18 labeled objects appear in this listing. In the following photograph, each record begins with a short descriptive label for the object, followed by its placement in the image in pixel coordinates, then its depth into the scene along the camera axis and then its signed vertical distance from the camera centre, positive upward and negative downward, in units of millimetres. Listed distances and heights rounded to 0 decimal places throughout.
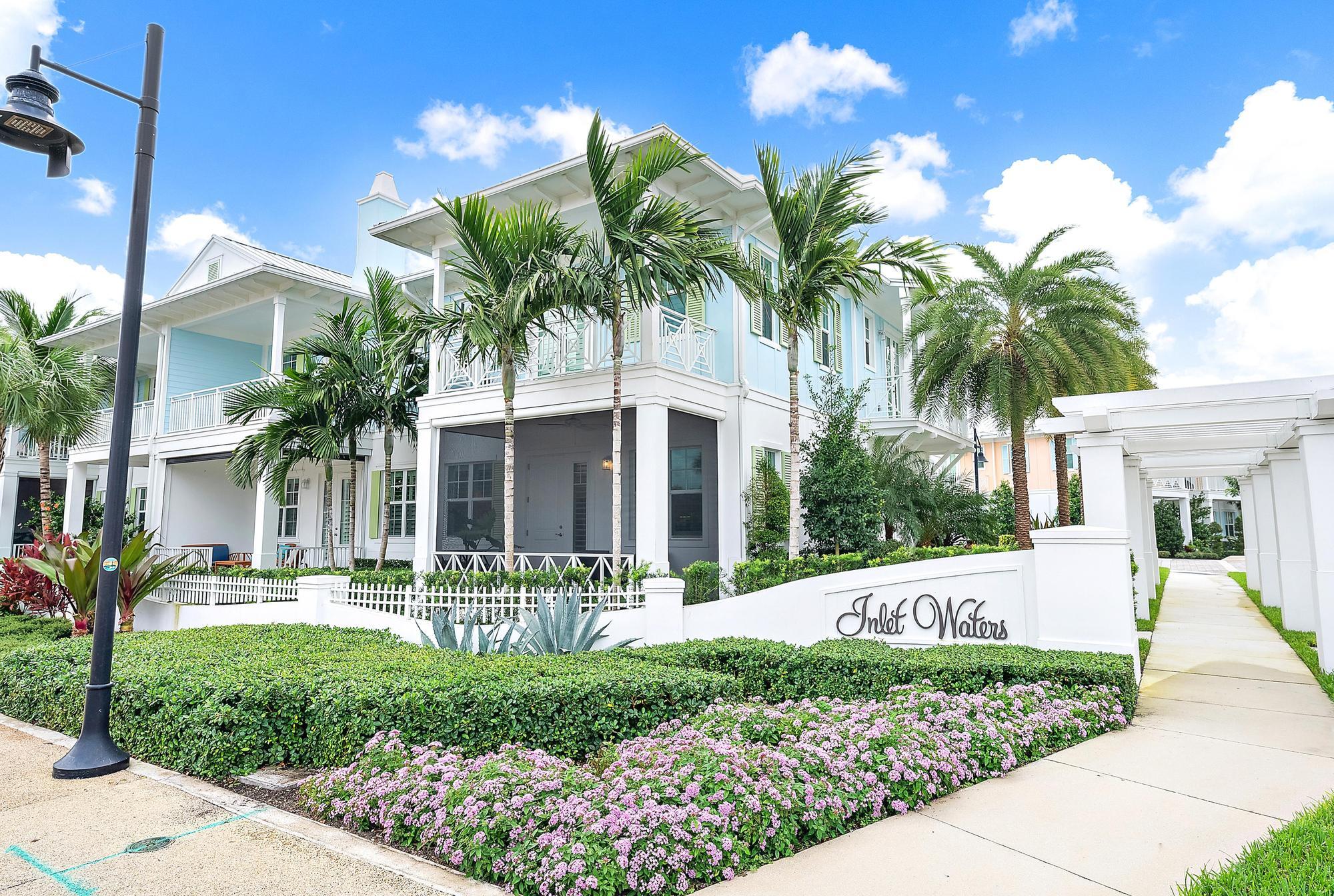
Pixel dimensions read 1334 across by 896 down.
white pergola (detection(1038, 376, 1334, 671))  7426 +1012
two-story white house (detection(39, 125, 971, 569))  11836 +2105
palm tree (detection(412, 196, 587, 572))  9828 +3368
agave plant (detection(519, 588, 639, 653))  7695 -1012
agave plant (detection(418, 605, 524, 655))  7566 -1108
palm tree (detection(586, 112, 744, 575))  9547 +3706
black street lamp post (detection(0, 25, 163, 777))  5223 +1636
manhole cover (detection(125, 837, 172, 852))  3879 -1594
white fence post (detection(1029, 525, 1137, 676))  7090 -594
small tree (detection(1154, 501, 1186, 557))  37125 -356
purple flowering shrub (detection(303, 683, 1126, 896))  3246 -1315
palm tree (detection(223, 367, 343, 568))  13555 +1801
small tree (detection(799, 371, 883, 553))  11758 +560
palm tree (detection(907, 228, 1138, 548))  12797 +3283
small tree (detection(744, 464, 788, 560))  12039 +204
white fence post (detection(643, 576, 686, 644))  9172 -975
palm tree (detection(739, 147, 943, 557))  10219 +3842
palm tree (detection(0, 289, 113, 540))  16438 +3298
